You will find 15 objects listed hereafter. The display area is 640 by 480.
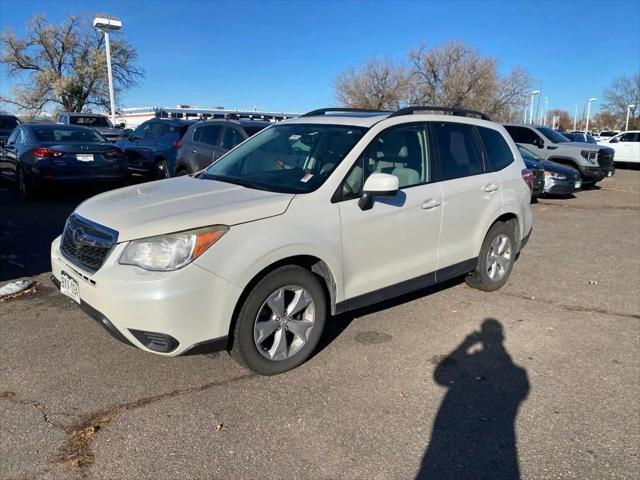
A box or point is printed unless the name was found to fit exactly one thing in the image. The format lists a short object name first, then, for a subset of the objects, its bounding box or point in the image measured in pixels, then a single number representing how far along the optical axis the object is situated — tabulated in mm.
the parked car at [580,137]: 21902
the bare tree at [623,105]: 73938
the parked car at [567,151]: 15461
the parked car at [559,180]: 13172
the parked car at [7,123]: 21359
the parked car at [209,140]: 9648
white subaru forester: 3113
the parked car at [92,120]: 20781
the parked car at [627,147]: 25734
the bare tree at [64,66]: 44438
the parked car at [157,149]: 12602
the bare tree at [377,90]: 44909
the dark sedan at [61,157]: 9719
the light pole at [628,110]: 69562
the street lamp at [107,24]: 30297
